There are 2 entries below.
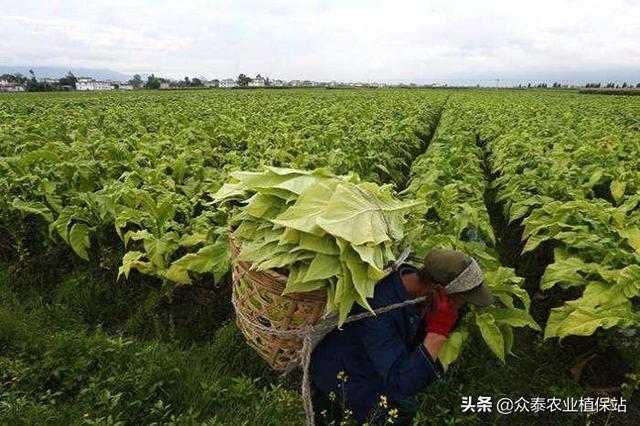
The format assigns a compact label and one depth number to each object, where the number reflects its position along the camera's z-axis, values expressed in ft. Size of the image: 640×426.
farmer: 8.29
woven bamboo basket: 7.68
